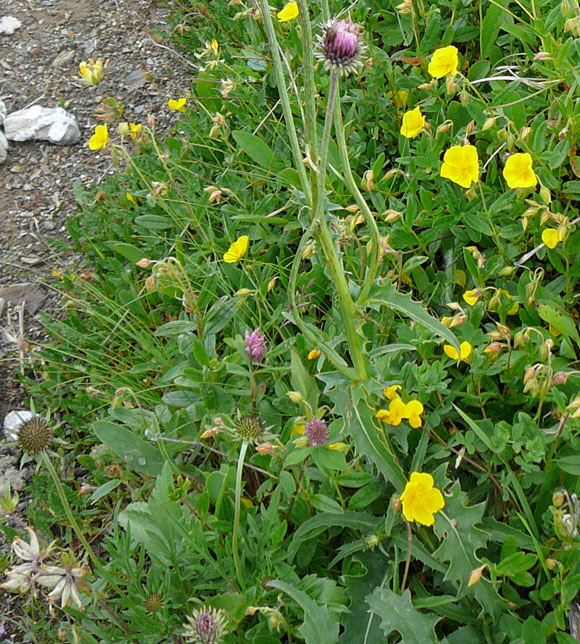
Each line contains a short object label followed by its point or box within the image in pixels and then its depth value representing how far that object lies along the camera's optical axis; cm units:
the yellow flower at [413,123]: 88
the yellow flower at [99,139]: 101
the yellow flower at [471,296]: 80
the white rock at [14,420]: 97
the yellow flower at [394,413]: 76
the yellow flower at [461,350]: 77
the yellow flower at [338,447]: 74
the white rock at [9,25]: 144
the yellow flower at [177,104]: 104
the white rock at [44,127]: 122
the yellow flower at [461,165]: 83
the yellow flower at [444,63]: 89
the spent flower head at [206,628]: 68
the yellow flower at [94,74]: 99
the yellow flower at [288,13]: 98
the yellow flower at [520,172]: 82
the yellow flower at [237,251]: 91
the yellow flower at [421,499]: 72
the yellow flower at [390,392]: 77
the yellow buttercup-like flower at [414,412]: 75
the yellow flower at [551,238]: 81
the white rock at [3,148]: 121
